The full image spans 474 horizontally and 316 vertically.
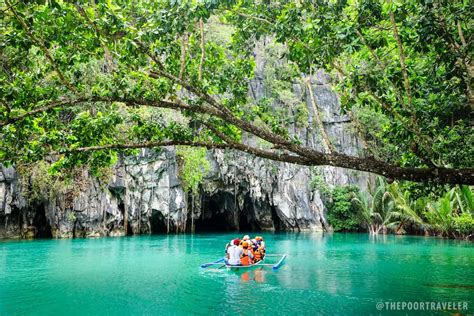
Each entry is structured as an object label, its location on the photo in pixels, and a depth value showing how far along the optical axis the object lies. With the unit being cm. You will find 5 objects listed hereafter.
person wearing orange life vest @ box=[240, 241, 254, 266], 1237
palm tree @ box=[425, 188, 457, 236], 2138
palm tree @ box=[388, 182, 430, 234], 2566
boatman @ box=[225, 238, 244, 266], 1222
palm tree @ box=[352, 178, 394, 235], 2834
